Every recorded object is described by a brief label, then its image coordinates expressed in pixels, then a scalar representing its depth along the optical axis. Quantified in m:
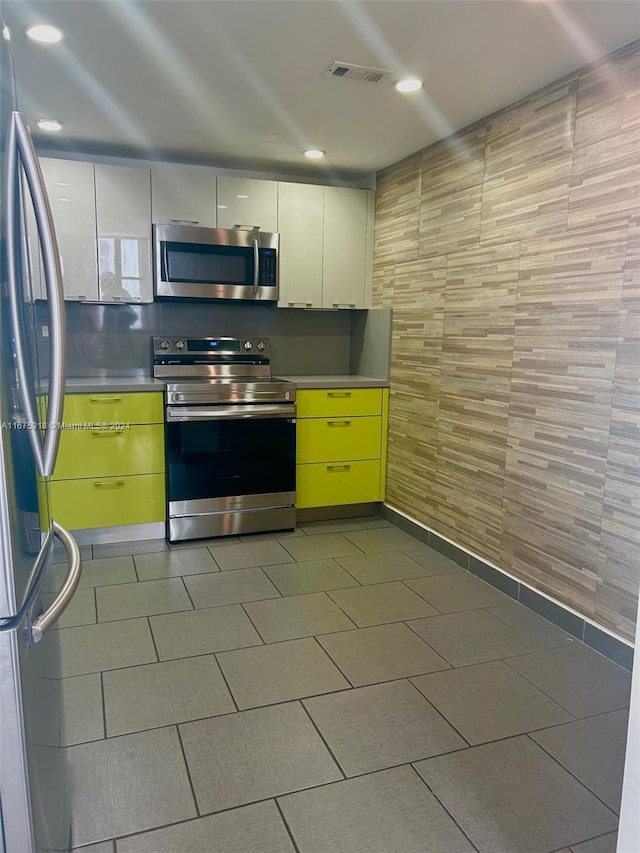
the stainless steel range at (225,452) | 3.51
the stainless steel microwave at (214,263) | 3.68
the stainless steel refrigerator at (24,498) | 0.96
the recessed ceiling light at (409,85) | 2.60
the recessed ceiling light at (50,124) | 3.18
